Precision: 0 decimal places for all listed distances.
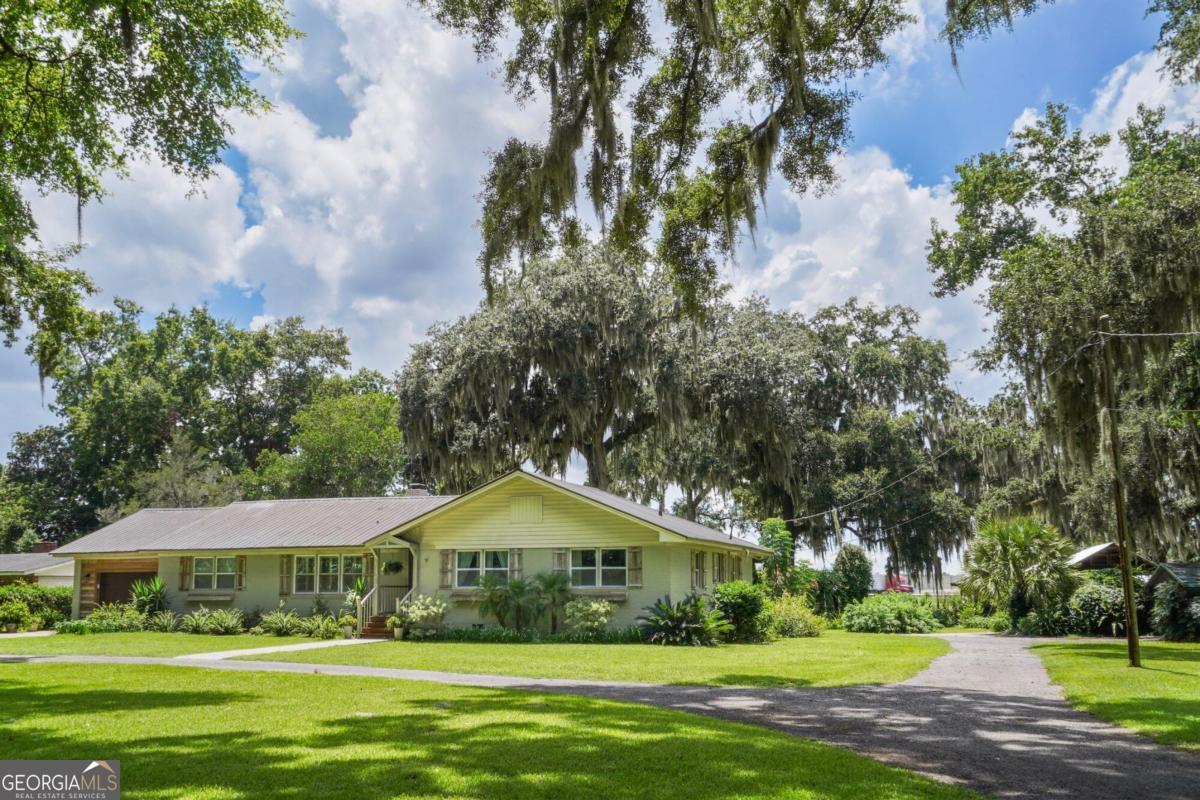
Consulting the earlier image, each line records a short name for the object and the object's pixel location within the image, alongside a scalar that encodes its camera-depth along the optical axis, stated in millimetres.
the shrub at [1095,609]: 22531
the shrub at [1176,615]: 19359
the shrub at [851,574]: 32969
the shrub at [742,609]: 22172
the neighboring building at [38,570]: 32781
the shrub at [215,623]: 23812
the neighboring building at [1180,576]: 19594
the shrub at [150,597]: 25781
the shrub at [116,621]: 24656
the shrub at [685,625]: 20391
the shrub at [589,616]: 21188
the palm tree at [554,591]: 22031
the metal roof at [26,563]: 32656
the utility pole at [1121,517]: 14094
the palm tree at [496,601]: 22062
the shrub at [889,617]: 28625
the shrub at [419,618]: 22125
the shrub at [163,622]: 24625
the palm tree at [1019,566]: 23688
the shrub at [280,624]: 23078
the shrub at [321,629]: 22641
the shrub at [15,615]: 26812
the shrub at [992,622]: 26542
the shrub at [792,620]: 24859
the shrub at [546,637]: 20891
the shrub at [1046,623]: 23672
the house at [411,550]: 22391
